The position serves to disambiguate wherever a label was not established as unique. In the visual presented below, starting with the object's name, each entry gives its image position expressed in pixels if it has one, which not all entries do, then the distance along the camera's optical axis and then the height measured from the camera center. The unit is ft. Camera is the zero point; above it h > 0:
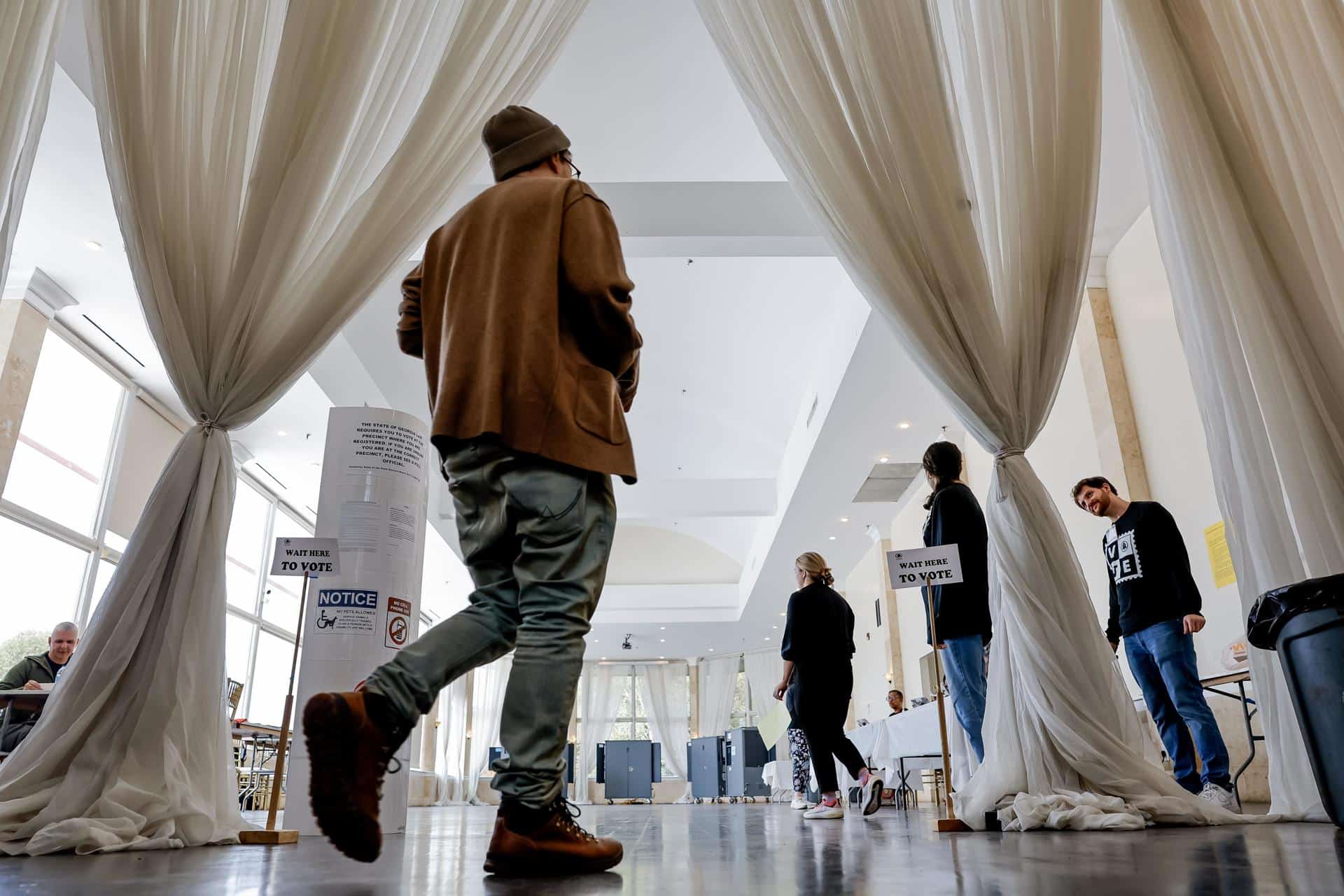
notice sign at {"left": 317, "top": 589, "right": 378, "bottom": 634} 9.89 +1.68
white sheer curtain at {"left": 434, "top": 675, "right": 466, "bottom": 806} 51.34 +1.11
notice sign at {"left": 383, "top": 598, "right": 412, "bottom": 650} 10.16 +1.59
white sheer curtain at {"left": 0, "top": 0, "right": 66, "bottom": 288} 8.48 +6.59
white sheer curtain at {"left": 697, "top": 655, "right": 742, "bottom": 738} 66.33 +4.65
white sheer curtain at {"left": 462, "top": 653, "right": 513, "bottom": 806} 57.00 +2.91
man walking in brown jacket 4.50 +1.64
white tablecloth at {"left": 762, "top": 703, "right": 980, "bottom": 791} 11.82 +0.21
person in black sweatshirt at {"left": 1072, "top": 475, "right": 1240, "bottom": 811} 10.14 +1.40
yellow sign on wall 14.98 +3.15
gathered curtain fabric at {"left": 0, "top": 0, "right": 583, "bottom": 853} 7.09 +5.23
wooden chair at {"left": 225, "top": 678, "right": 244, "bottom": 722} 21.04 +1.73
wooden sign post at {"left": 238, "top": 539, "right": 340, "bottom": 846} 9.04 +2.06
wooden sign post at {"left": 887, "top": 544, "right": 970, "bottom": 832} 9.52 +1.94
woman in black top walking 13.48 +1.23
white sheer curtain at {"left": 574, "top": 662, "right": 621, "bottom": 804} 66.90 +3.88
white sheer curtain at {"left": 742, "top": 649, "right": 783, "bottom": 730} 63.98 +5.67
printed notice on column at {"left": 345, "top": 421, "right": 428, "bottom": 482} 10.46 +3.66
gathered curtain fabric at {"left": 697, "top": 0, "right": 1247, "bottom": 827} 8.58 +5.84
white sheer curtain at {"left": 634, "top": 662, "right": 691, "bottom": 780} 66.90 +3.79
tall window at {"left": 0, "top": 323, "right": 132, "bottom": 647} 20.71 +6.75
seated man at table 16.33 +2.03
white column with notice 9.71 +2.30
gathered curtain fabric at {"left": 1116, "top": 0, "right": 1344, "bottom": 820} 7.83 +4.65
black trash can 5.98 +0.53
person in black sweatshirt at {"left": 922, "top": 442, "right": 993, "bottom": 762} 10.25 +1.75
